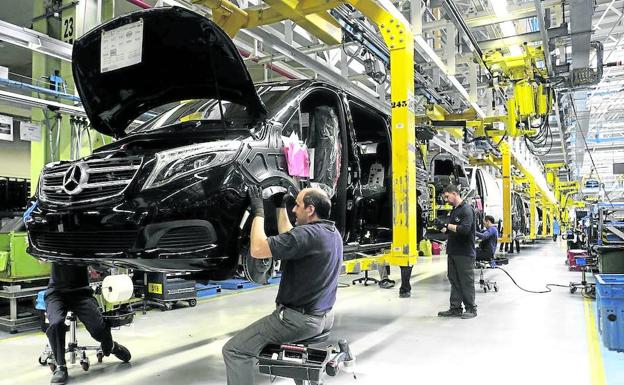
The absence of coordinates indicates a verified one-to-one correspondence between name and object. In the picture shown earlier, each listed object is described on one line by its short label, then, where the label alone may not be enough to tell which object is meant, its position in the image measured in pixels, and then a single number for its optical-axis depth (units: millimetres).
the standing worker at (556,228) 31320
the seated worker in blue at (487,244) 8438
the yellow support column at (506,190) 12617
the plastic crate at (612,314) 3881
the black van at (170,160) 2521
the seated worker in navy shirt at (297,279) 2547
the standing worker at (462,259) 5965
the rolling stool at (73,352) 3916
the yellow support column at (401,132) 4918
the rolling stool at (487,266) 8191
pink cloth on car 3191
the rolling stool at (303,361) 2338
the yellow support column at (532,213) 18516
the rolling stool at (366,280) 9110
